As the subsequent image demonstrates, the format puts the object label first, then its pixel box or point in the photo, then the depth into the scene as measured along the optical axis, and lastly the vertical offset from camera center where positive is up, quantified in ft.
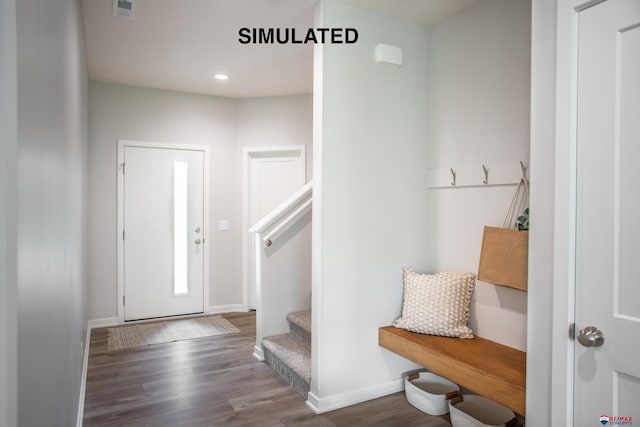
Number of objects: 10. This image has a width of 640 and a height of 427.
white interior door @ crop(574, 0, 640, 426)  4.89 -0.09
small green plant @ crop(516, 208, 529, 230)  7.31 -0.30
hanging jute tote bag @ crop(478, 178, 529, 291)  7.13 -0.84
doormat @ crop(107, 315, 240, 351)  13.16 -4.40
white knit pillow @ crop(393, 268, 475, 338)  8.55 -2.12
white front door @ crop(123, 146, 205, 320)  15.47 -1.09
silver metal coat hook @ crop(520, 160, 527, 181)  7.79 +0.64
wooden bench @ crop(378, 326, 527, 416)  6.55 -2.78
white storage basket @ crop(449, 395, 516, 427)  7.71 -4.19
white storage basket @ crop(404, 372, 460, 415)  8.58 -4.12
